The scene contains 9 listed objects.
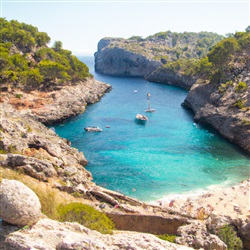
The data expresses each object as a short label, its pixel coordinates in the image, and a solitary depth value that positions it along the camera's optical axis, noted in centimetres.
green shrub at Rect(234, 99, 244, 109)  7776
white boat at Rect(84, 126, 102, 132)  7851
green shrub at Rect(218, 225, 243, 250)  2615
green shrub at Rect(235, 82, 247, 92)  8373
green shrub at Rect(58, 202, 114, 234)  2345
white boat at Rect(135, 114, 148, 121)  9124
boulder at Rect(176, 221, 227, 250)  2400
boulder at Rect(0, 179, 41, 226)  1538
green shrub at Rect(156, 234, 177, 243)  2554
